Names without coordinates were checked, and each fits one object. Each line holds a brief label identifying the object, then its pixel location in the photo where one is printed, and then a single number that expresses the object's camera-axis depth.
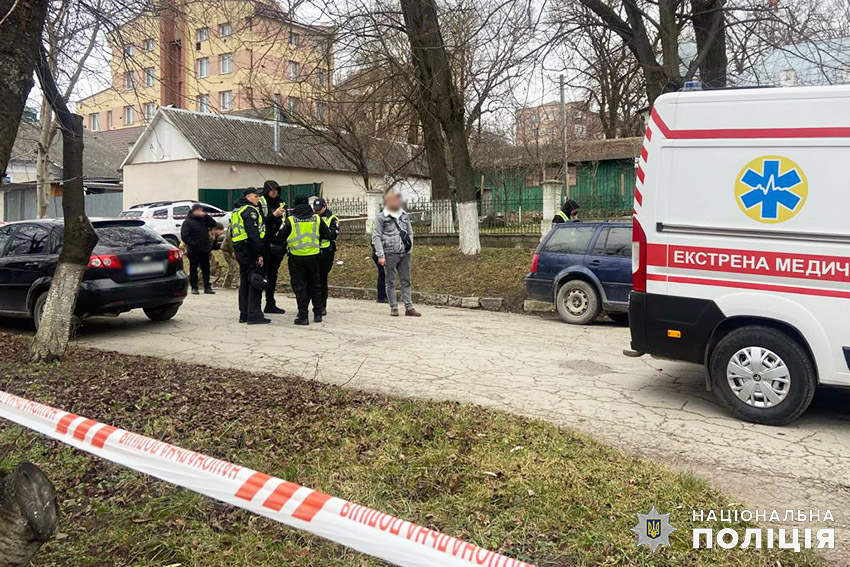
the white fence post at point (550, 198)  16.20
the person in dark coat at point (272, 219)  9.97
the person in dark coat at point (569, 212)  13.09
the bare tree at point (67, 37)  7.38
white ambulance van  4.96
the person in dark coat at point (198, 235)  12.94
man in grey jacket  10.52
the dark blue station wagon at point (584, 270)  10.11
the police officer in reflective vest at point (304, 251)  9.68
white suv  23.73
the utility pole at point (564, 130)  30.55
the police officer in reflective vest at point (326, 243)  10.02
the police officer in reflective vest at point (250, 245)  9.62
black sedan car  8.84
